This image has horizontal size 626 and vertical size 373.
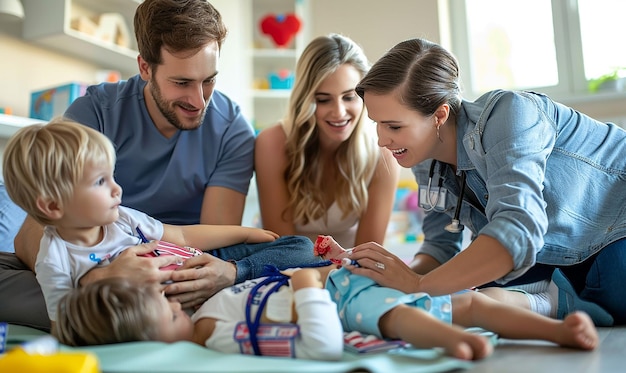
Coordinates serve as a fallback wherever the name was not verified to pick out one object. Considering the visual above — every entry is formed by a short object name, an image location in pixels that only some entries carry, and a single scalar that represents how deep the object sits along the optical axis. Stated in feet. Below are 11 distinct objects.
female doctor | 4.20
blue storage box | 7.91
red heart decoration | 11.88
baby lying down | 3.38
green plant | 10.42
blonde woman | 6.64
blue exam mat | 2.96
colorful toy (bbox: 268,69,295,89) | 12.14
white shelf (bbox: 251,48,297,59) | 12.01
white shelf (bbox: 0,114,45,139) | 7.11
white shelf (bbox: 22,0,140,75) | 8.07
